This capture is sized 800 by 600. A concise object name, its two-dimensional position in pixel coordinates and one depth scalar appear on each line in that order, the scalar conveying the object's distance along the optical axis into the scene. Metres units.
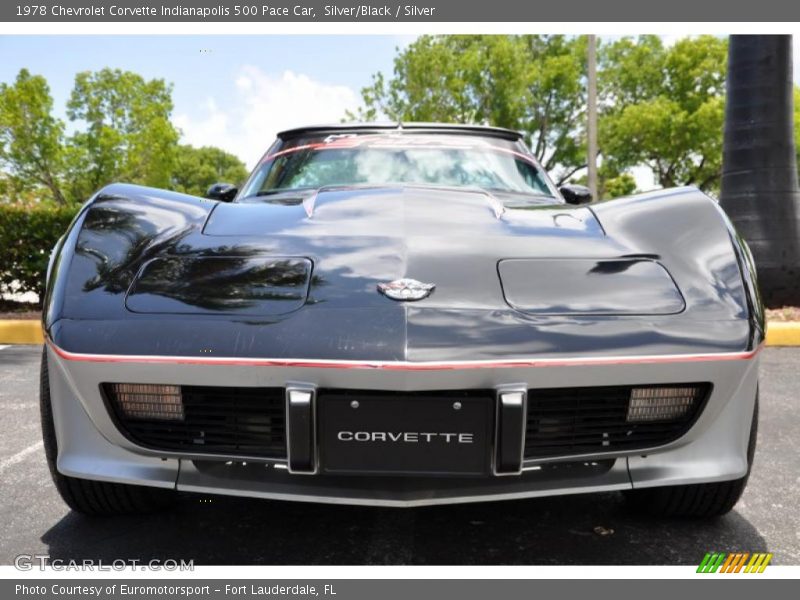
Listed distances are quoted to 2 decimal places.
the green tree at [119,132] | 16.62
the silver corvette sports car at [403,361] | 1.47
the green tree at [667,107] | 20.73
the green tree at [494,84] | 21.36
